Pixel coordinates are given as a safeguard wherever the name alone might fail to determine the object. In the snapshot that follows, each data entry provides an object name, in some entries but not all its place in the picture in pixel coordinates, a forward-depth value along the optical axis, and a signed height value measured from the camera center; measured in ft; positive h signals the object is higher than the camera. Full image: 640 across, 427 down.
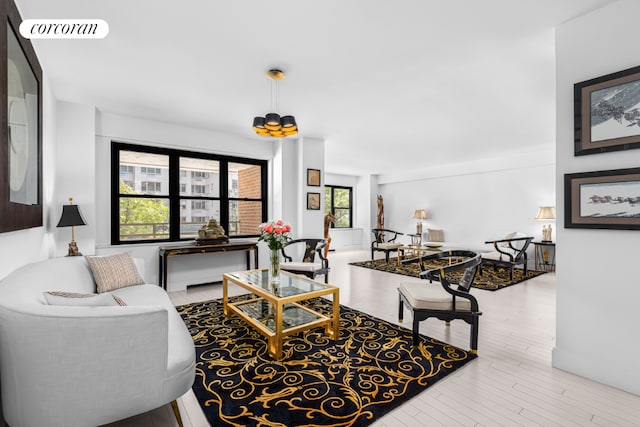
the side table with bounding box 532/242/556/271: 21.11 -3.07
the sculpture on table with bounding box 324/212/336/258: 28.32 -0.73
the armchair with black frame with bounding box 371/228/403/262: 23.99 -2.70
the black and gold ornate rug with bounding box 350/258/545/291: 16.74 -3.92
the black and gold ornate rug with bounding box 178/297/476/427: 5.95 -3.90
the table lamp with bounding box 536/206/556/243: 20.34 -0.18
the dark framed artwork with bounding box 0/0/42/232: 5.32 +1.81
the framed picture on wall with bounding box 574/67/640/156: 6.50 +2.28
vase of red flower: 10.55 -0.90
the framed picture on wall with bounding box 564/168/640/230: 6.50 +0.33
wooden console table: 14.43 -1.89
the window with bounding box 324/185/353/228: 33.40 +1.06
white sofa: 4.23 -2.20
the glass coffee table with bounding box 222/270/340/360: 8.33 -3.32
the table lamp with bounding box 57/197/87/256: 11.35 -0.22
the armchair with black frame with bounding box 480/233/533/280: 18.22 -2.71
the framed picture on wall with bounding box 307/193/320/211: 18.84 +0.77
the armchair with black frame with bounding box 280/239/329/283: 13.96 -2.48
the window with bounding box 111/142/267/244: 14.96 +1.09
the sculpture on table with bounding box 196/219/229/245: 16.07 -1.13
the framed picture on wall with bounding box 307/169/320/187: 18.71 +2.25
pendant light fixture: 9.99 +3.13
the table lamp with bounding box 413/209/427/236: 28.78 -0.25
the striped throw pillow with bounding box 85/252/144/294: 9.60 -1.93
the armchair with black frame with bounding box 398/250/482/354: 8.42 -2.57
